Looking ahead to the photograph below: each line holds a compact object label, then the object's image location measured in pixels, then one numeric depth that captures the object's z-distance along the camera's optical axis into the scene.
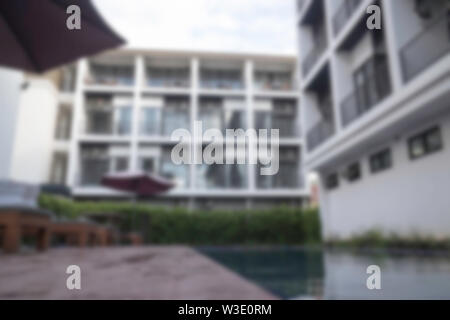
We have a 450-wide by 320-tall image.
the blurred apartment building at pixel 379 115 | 6.93
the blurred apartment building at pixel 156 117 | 18.45
